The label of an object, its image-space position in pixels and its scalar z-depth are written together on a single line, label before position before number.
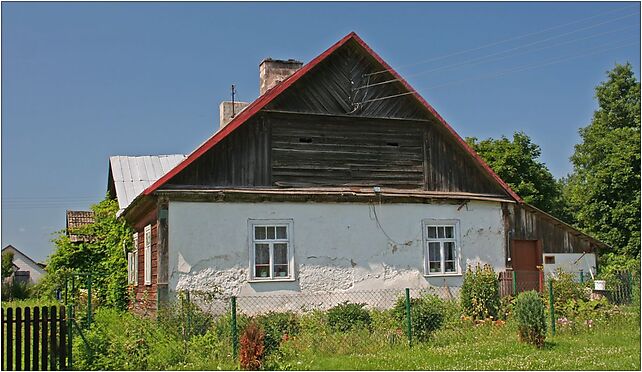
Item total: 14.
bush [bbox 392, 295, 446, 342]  12.35
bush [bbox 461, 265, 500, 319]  14.88
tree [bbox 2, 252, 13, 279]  36.01
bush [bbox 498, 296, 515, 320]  14.75
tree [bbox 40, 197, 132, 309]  20.94
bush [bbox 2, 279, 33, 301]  29.86
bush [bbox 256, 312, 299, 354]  12.20
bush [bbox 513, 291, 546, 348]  11.40
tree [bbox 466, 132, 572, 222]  32.34
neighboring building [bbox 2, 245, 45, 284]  63.50
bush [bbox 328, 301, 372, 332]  13.66
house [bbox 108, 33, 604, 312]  15.05
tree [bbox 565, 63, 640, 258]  25.94
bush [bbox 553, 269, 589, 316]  15.07
